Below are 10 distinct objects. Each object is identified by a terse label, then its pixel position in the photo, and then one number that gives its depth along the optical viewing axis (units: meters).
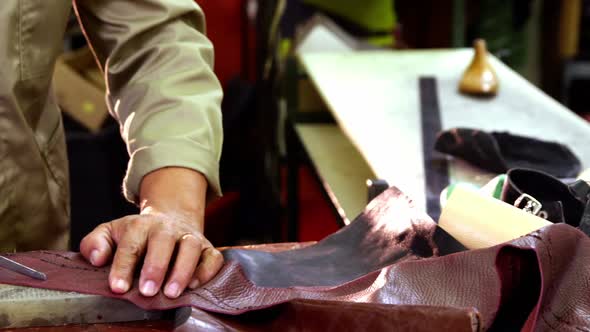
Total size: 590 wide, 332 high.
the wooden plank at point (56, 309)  1.00
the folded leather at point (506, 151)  1.52
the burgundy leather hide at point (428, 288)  0.94
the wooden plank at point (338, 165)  1.65
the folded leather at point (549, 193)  1.09
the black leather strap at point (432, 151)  1.43
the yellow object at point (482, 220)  1.04
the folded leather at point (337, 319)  0.90
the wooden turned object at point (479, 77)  1.93
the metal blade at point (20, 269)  1.02
